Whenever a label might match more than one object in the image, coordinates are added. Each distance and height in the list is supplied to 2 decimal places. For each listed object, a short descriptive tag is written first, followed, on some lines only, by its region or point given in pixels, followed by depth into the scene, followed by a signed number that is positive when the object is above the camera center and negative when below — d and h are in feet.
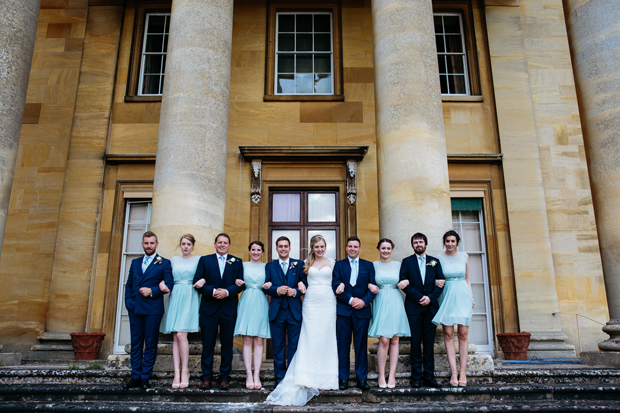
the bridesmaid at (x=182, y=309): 18.81 +0.52
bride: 17.51 -0.81
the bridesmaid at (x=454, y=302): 18.74 +0.79
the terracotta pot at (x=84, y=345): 30.12 -1.38
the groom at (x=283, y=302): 18.95 +0.80
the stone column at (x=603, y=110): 25.08 +11.45
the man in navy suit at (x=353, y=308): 18.49 +0.55
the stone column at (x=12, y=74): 22.94 +12.00
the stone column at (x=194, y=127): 22.02 +9.22
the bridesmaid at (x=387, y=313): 18.72 +0.36
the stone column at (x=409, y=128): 21.68 +9.07
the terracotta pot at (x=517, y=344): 30.01 -1.31
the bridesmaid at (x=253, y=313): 18.85 +0.37
